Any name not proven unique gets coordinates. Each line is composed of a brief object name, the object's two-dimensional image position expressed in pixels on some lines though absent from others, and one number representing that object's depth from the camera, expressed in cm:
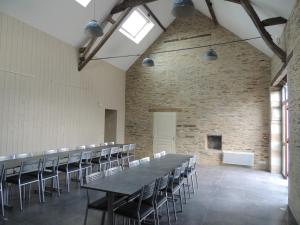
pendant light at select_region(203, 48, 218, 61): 638
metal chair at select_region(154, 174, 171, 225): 326
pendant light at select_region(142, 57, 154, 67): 717
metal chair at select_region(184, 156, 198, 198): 490
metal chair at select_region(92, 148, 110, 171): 620
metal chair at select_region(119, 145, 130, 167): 725
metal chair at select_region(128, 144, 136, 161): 753
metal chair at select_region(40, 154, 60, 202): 446
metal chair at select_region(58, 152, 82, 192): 507
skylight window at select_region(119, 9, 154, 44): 834
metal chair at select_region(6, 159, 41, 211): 400
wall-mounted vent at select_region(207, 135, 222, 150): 912
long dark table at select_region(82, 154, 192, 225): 286
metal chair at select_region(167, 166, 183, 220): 385
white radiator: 829
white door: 973
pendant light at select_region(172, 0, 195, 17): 311
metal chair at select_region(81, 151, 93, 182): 550
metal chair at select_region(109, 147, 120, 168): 668
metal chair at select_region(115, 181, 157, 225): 287
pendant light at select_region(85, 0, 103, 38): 443
